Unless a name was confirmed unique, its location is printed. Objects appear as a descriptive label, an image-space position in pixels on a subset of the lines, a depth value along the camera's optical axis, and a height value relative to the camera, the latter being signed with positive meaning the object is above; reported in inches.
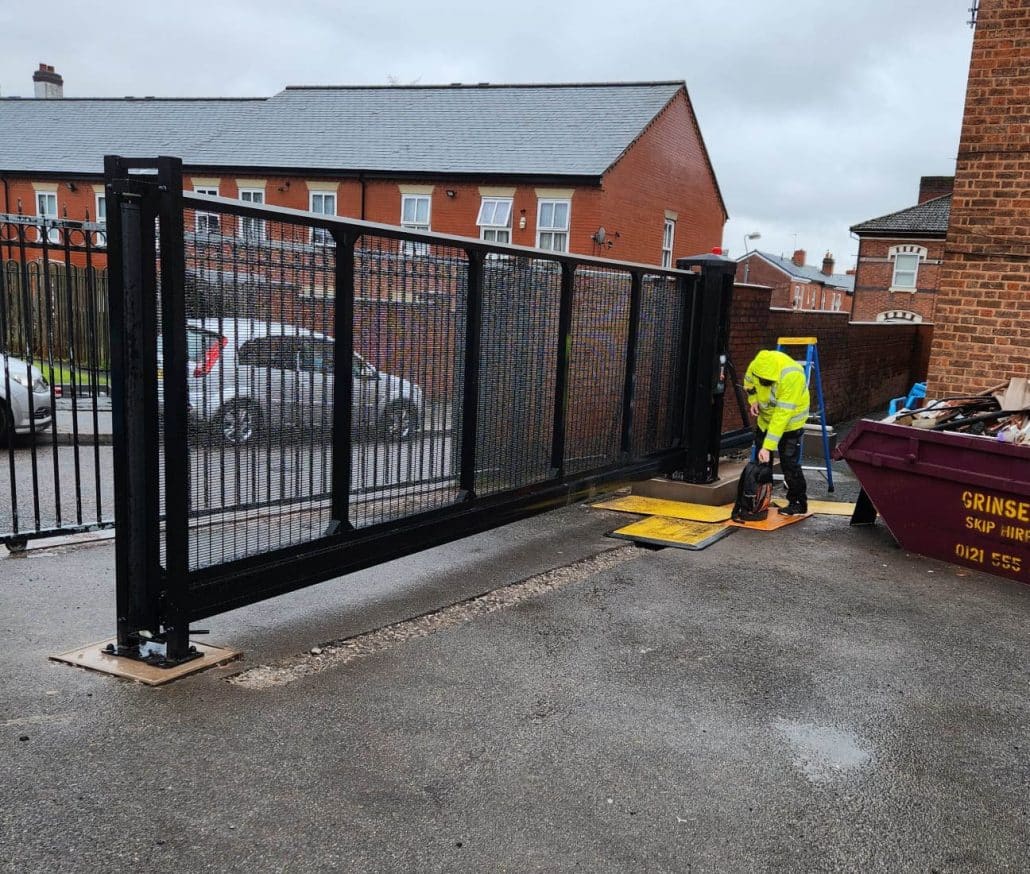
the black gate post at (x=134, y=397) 154.8 -20.4
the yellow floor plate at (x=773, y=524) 315.3 -74.2
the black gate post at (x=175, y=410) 154.9 -22.3
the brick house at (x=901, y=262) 1572.3 +98.1
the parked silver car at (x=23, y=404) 394.8 -56.7
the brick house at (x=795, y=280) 2605.8 +95.9
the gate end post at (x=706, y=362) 346.6 -20.4
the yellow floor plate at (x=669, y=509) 324.2 -73.9
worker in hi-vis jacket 313.6 -34.3
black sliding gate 159.3 -22.4
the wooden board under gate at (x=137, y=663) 162.9 -70.5
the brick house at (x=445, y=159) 968.3 +155.6
